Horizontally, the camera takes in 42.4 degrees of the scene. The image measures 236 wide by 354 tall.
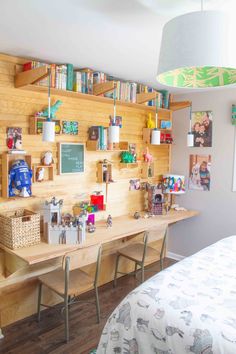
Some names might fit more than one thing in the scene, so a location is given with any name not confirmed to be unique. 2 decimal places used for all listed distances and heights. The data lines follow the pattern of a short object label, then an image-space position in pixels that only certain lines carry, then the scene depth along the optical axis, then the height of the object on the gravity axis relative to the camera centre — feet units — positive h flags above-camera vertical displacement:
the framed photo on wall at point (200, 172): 12.19 -0.76
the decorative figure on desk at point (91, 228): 9.31 -2.36
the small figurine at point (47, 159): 8.81 -0.26
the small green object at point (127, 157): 11.10 -0.18
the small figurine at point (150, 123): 11.98 +1.17
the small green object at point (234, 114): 11.16 +1.48
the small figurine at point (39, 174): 8.72 -0.69
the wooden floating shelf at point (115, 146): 9.80 +0.20
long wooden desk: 7.63 -3.39
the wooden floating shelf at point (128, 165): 11.32 -0.49
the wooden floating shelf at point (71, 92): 7.60 +1.77
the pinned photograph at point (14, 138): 8.13 +0.30
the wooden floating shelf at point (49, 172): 8.97 -0.66
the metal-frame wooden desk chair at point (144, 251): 9.80 -3.44
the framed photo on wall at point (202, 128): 11.98 +1.03
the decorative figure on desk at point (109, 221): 9.98 -2.28
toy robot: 8.01 -0.78
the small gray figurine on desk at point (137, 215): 11.17 -2.33
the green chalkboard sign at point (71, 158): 9.34 -0.23
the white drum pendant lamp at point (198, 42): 4.01 +1.50
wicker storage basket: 7.64 -2.06
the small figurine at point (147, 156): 12.07 -0.16
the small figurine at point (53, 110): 8.68 +1.16
